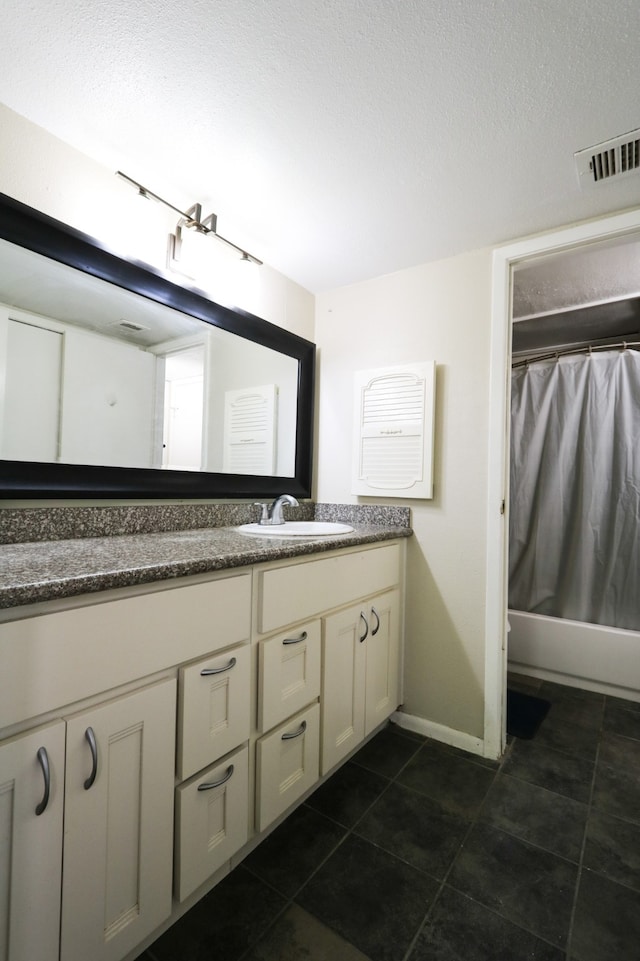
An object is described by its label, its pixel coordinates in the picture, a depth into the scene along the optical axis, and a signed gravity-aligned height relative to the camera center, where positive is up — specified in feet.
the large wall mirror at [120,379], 3.69 +1.12
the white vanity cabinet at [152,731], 2.25 -1.71
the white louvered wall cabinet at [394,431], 5.82 +0.81
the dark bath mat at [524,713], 5.96 -3.41
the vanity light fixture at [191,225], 4.66 +2.90
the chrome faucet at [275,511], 5.63 -0.36
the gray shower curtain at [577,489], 7.37 +0.05
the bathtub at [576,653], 6.93 -2.83
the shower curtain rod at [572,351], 7.47 +2.65
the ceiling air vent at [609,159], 3.83 +3.19
